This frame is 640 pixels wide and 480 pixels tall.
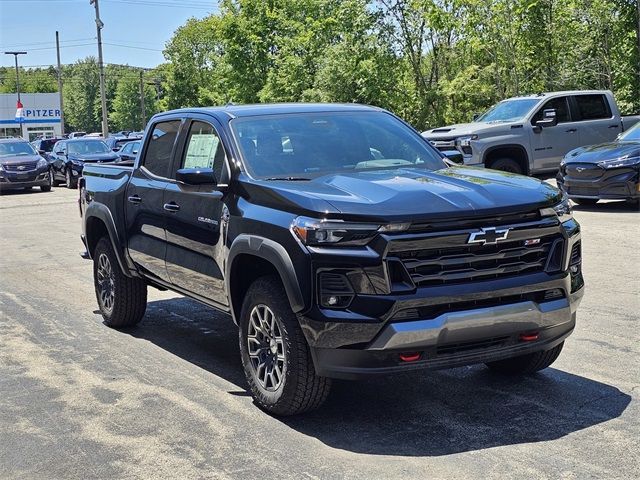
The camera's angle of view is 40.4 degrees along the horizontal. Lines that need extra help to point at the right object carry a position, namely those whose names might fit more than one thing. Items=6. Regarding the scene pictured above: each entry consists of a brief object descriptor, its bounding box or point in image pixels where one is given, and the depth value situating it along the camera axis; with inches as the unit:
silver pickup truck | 683.4
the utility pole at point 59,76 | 2780.5
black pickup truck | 180.1
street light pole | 3185.0
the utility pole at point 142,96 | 4005.9
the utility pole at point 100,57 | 1877.5
